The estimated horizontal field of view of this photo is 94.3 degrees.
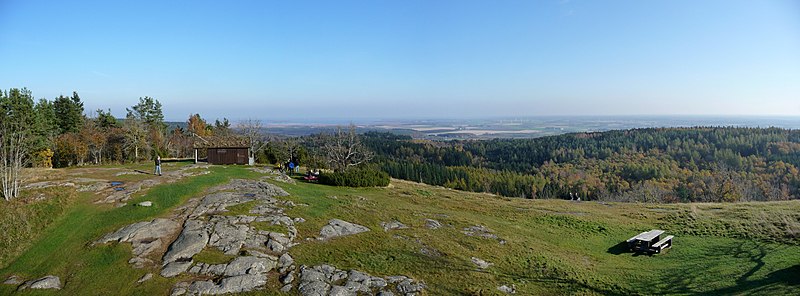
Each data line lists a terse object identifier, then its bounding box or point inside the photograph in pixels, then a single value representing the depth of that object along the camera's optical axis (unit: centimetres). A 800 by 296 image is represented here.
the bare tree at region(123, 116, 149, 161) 5141
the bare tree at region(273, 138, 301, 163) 5339
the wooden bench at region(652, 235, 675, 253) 2079
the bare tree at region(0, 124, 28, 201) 1969
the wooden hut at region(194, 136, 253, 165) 4197
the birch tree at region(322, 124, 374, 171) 4491
